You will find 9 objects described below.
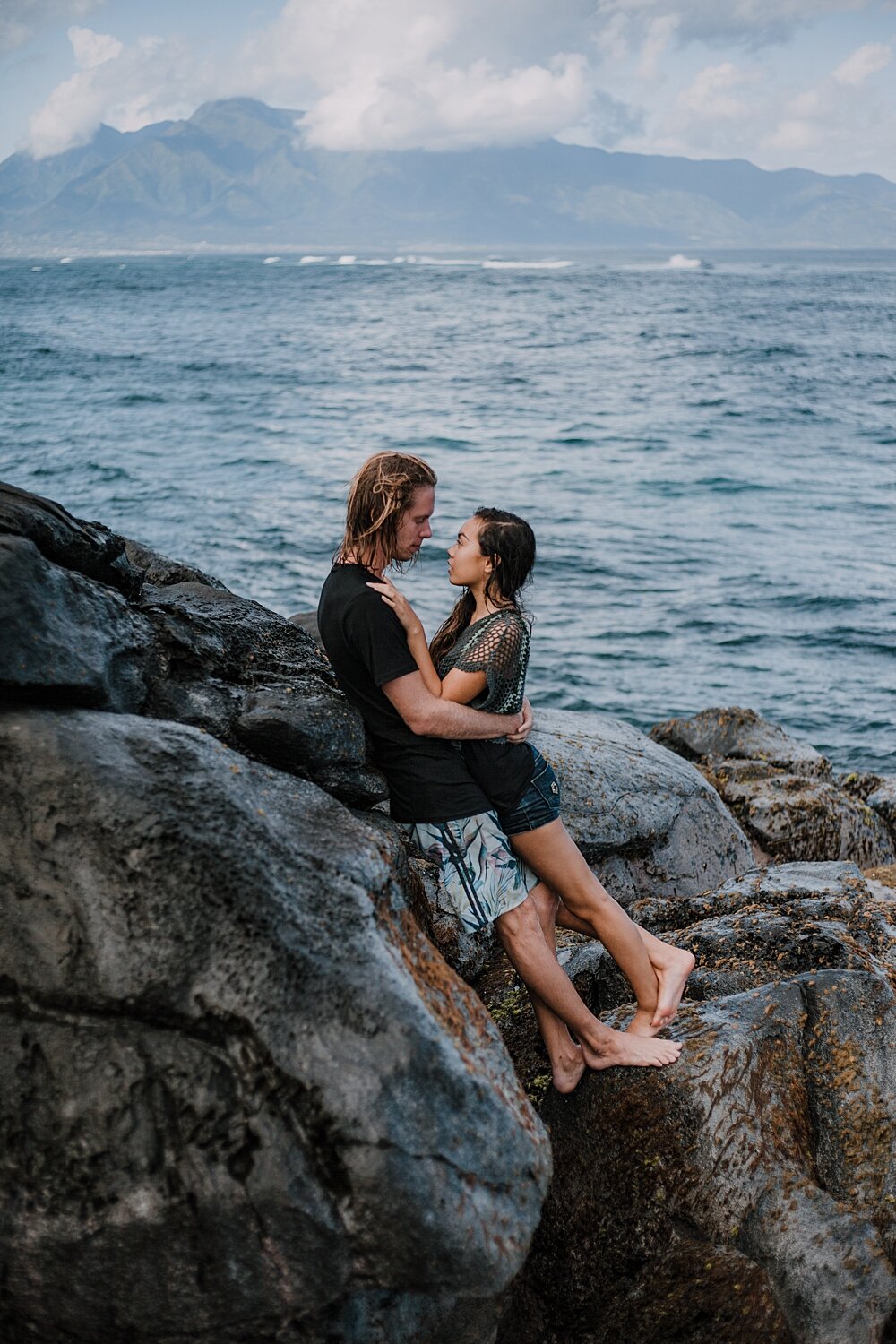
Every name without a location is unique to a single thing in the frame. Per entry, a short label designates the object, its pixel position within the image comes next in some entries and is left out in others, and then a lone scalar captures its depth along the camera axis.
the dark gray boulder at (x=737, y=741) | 12.50
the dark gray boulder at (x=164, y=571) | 7.24
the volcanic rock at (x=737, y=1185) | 4.62
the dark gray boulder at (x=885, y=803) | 11.89
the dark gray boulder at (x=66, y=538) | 4.71
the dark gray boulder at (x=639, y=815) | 8.18
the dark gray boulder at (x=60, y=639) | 4.02
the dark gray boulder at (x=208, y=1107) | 3.53
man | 4.99
